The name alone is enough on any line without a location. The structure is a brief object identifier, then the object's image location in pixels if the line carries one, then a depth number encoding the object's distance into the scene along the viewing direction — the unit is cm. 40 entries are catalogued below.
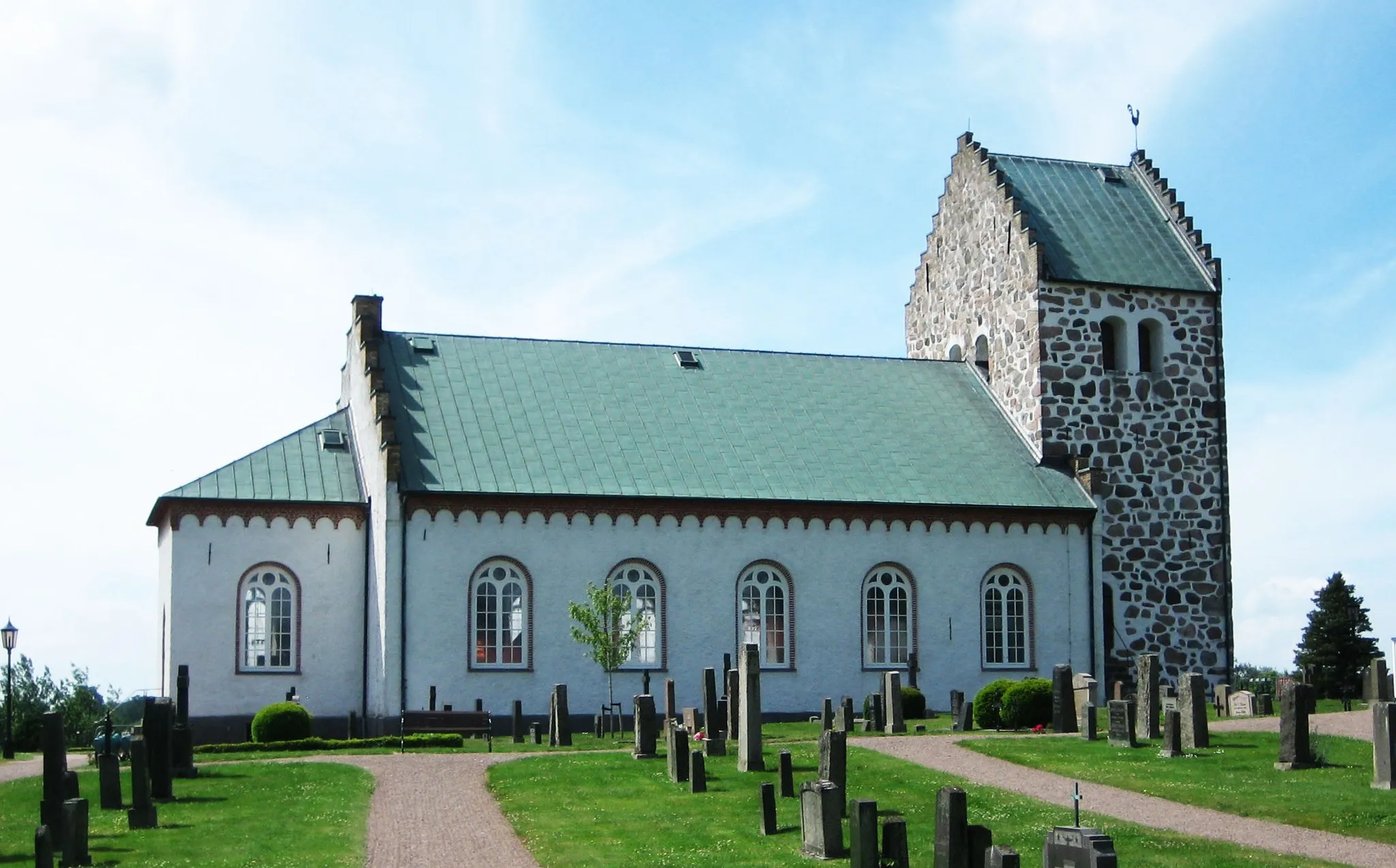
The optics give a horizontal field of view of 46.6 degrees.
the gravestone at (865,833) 1598
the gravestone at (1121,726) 2761
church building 3519
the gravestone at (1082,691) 3011
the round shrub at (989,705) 3256
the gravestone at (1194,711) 2702
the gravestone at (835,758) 2073
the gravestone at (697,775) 2259
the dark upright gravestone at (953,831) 1459
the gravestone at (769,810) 1902
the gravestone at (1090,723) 2858
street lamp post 3622
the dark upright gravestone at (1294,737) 2358
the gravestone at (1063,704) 3114
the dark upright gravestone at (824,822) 1728
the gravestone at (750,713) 2467
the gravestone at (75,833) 1741
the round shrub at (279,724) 3238
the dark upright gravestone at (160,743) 2314
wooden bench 3169
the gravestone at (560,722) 3070
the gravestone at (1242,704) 3550
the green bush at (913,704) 3481
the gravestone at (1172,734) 2575
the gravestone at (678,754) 2345
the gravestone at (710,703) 2780
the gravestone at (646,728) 2639
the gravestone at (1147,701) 2822
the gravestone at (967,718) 3272
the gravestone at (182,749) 2547
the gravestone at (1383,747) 2117
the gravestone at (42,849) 1573
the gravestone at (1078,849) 1232
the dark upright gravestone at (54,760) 1961
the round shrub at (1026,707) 3192
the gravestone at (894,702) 3216
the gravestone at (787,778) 2100
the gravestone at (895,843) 1590
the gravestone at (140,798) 2038
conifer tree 4816
